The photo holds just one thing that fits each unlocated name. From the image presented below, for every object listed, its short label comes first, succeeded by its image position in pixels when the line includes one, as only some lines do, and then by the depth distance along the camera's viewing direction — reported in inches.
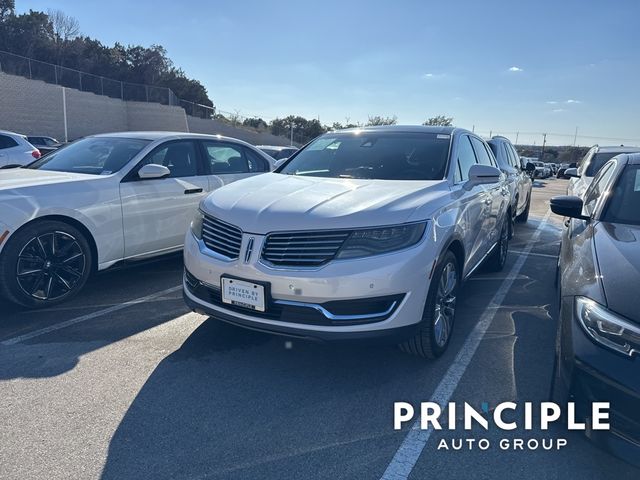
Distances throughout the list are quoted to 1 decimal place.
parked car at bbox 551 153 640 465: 81.0
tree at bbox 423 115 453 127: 2151.8
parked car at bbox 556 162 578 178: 376.5
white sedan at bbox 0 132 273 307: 159.8
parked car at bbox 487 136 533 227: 290.2
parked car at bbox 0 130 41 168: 436.8
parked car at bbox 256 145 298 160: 615.7
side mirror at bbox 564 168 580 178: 333.7
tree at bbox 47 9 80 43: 1826.8
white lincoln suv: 111.7
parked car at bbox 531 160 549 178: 1425.9
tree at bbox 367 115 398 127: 2134.6
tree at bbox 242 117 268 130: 1961.7
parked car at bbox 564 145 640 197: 314.2
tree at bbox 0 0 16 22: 1654.8
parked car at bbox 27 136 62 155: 843.1
